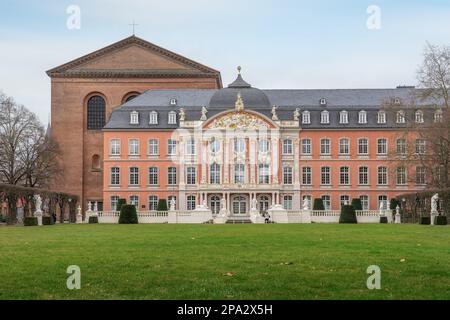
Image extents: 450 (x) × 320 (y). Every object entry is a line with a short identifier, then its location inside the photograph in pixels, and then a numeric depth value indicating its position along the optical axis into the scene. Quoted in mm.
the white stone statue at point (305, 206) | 57706
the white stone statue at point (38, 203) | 49325
